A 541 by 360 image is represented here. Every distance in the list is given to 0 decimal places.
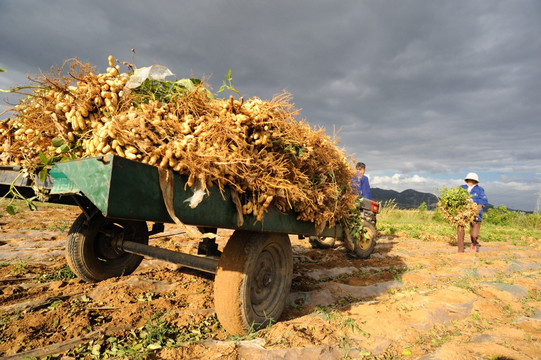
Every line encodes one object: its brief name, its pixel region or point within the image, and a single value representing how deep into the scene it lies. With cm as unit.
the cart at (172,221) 155
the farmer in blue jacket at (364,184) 738
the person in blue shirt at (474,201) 788
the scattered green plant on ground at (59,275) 349
